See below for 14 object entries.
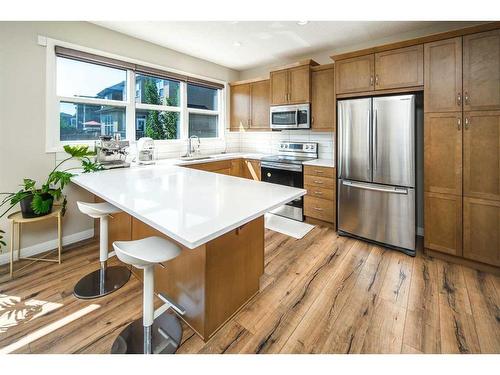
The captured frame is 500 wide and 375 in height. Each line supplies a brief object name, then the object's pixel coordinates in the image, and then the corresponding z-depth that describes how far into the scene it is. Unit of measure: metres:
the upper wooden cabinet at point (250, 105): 4.45
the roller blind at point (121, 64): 2.81
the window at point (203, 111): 4.43
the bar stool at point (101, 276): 2.00
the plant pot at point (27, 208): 2.36
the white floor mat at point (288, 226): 3.34
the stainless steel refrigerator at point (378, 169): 2.65
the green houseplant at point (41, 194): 2.36
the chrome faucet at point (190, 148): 4.28
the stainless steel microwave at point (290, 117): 3.79
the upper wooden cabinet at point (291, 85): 3.72
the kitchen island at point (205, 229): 1.22
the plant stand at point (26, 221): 2.33
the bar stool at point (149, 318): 1.31
